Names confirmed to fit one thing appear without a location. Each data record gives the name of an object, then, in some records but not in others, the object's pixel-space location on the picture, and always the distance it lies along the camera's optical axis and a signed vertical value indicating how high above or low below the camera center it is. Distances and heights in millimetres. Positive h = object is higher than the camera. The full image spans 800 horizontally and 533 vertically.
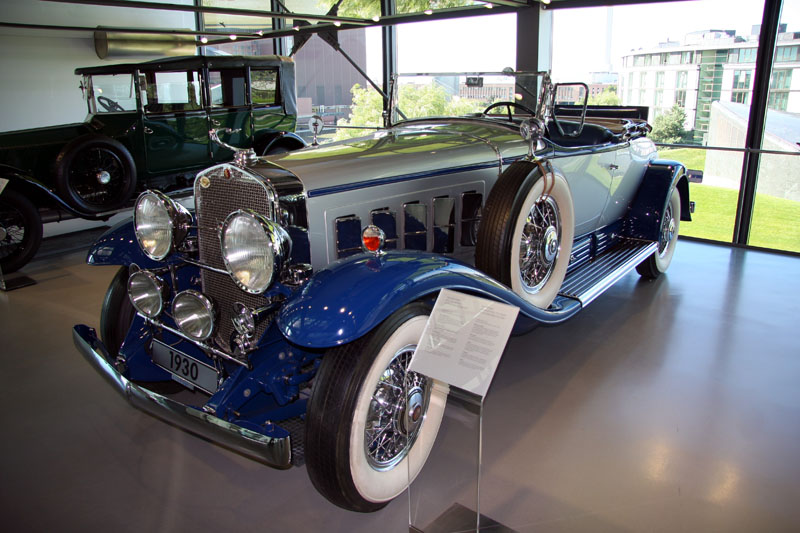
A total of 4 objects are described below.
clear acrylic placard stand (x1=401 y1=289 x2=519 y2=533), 1993 -965
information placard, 1974 -768
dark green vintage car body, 5914 -269
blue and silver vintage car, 2209 -734
